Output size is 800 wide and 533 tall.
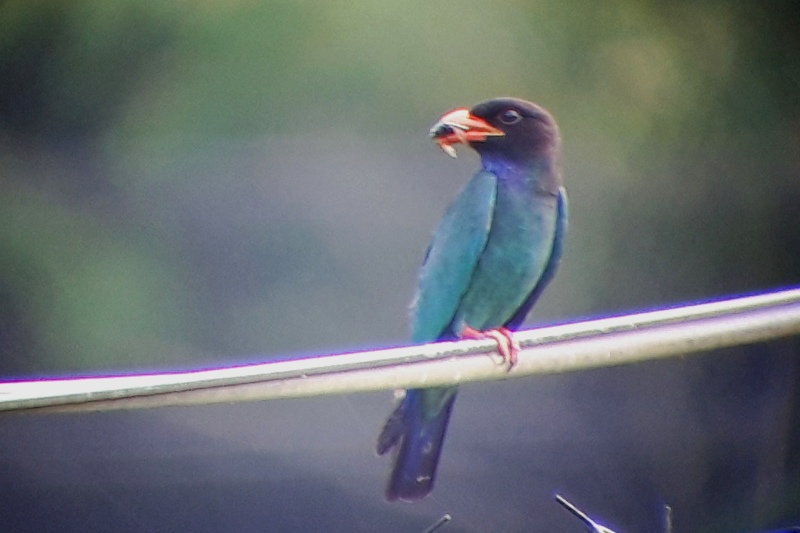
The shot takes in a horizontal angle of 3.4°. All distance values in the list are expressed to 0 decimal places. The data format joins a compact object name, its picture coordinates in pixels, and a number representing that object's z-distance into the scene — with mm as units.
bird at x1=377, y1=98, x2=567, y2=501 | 7344
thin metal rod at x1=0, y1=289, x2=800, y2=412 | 7299
